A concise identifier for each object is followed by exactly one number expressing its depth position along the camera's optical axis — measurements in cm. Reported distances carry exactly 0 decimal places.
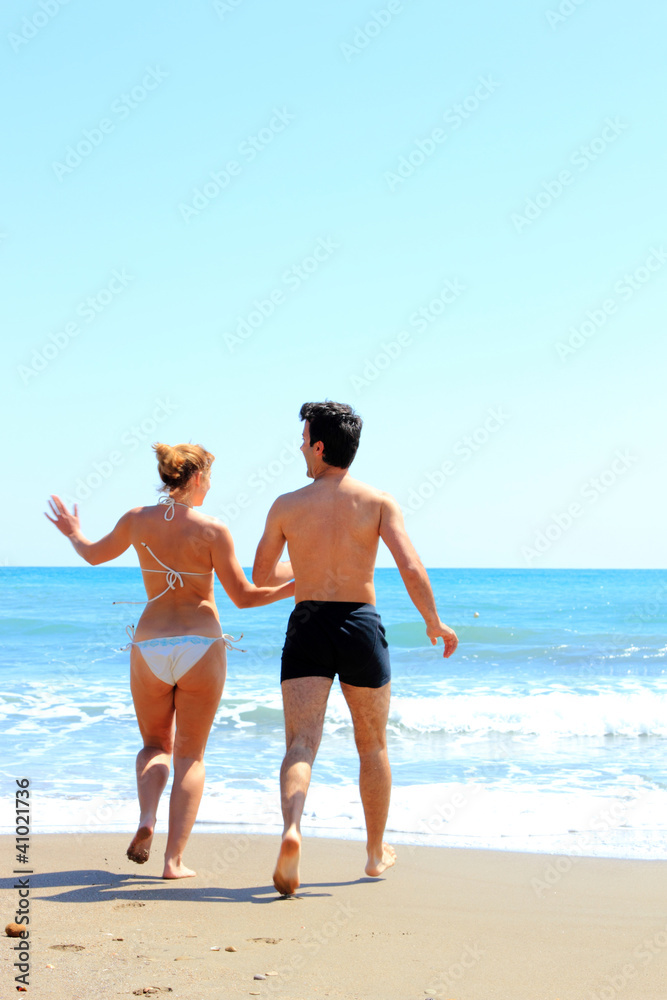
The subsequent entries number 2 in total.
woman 733
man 682
